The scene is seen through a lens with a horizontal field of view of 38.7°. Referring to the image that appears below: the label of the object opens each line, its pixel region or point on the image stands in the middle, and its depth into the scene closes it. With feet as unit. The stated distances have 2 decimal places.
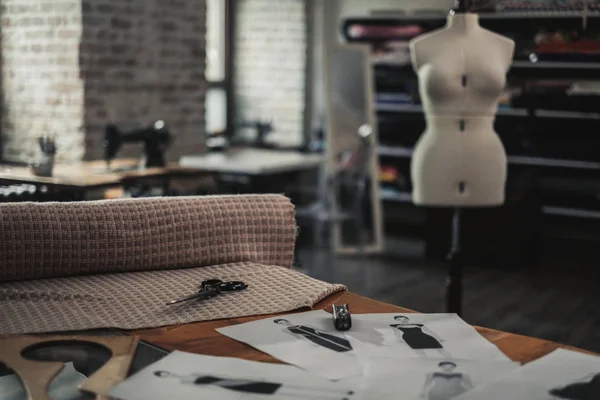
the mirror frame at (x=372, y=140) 20.33
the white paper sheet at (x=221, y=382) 3.74
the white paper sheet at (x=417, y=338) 4.34
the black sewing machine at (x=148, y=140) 14.84
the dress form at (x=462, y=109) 10.95
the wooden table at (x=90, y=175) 13.24
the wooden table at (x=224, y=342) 4.35
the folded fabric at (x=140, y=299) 4.74
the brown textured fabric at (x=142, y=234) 5.54
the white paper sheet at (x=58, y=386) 3.76
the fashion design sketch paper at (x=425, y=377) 3.81
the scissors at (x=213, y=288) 5.18
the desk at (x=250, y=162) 16.66
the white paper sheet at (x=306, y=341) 4.15
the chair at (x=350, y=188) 20.15
